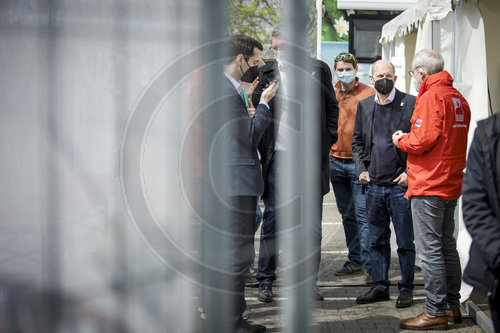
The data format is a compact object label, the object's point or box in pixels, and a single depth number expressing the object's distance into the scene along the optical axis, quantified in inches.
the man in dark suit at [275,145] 195.6
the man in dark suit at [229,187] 197.2
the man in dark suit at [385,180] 354.0
